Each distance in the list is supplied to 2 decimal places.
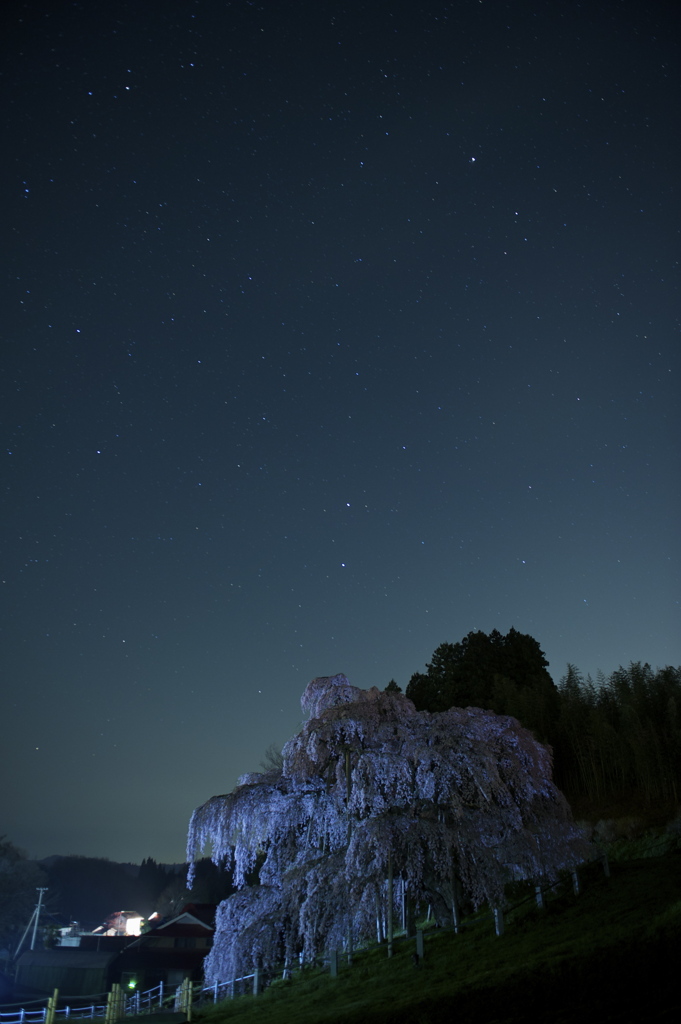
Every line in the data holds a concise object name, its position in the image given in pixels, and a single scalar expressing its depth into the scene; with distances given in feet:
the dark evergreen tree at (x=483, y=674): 148.87
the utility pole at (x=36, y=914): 175.95
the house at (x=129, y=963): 142.31
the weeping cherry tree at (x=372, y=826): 51.42
